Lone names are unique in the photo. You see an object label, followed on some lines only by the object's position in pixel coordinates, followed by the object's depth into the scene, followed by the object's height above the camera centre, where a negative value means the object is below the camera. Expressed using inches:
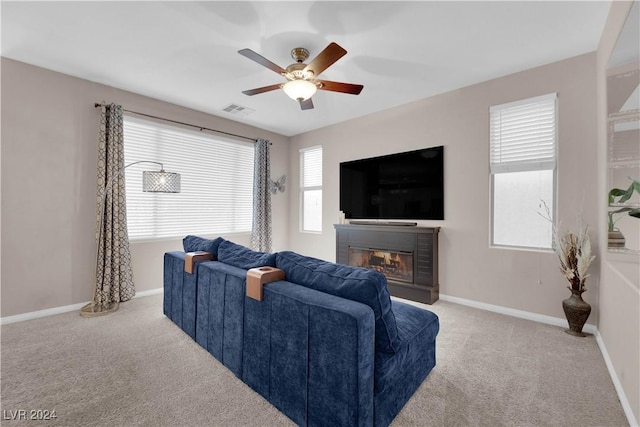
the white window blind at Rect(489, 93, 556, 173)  120.8 +35.8
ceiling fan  84.4 +47.5
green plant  81.3 +5.3
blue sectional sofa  52.0 -28.0
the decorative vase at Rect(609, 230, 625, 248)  91.7 -8.1
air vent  167.6 +63.9
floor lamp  128.7 +11.8
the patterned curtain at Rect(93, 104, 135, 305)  133.6 -2.3
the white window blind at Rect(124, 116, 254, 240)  152.6 +19.4
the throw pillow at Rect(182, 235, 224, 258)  102.0 -12.1
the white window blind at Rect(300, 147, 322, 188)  214.2 +36.5
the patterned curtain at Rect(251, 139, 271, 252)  202.2 +9.5
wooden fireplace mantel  145.4 -18.7
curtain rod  137.9 +54.0
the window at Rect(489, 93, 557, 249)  121.3 +19.6
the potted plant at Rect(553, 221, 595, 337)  102.1 -21.0
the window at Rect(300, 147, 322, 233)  214.5 +19.2
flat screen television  152.6 +16.7
